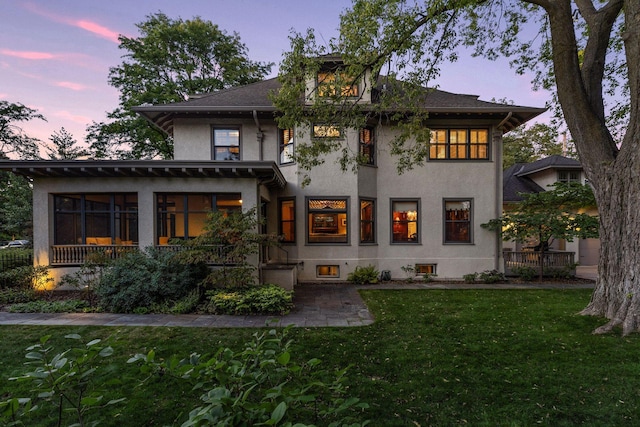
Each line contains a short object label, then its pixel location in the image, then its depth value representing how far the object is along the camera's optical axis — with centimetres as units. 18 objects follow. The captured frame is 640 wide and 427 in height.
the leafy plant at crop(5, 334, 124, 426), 108
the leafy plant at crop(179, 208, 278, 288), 773
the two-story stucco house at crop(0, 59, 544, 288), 1105
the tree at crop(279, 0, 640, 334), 559
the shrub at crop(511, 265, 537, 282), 1179
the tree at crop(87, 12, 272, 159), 1738
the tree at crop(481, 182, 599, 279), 1054
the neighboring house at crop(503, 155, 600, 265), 1537
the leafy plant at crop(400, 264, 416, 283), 1169
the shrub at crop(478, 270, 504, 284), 1132
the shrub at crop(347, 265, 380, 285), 1105
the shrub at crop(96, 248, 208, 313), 737
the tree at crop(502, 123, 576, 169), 2855
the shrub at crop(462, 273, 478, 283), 1135
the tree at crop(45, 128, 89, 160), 2008
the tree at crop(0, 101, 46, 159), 2130
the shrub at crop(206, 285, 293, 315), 723
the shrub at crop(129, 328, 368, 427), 105
